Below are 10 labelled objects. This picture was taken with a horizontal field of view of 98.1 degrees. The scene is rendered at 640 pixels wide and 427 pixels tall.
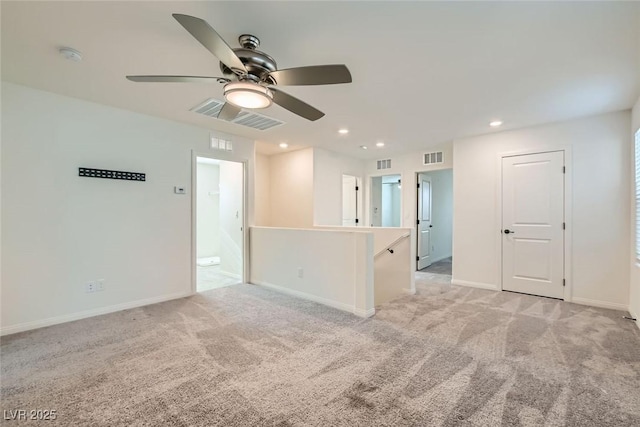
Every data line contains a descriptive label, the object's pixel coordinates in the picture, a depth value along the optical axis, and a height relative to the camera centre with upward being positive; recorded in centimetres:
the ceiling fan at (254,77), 176 +94
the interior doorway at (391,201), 945 +39
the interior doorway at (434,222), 614 -25
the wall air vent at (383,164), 638 +112
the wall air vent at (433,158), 556 +111
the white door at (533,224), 392 -16
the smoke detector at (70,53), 219 +127
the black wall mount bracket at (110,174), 321 +45
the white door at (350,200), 683 +29
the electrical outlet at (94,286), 325 -89
